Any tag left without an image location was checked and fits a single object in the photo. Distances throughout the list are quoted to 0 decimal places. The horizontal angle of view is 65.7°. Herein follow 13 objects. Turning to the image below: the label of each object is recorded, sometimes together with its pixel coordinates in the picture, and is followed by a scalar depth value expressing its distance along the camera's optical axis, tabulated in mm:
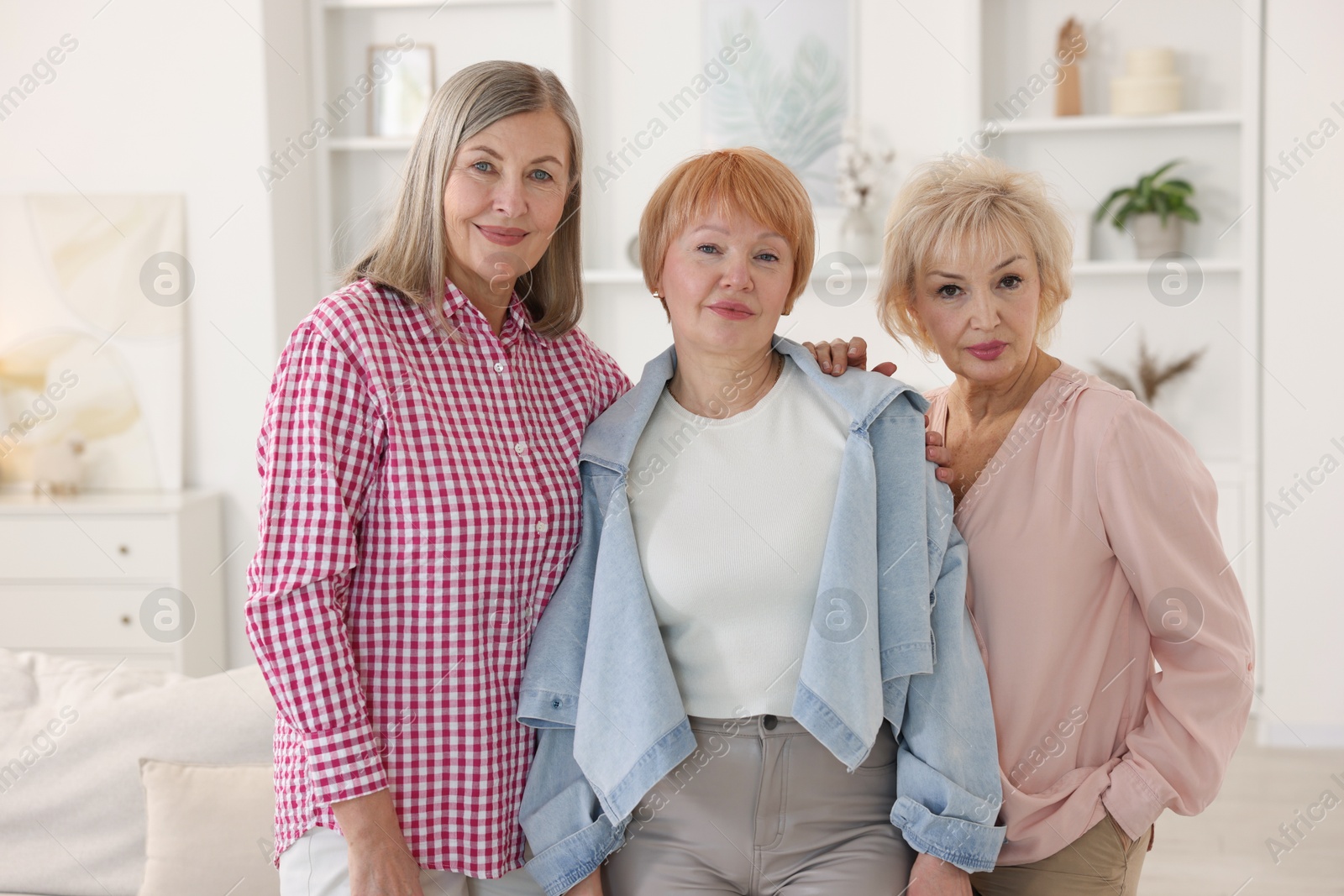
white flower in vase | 3891
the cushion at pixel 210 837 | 1748
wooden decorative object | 3834
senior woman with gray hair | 1259
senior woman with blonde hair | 1444
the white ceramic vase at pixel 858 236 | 3918
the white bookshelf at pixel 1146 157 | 3826
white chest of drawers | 3482
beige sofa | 1851
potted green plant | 3760
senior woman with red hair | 1350
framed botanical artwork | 3982
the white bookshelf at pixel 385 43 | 4086
